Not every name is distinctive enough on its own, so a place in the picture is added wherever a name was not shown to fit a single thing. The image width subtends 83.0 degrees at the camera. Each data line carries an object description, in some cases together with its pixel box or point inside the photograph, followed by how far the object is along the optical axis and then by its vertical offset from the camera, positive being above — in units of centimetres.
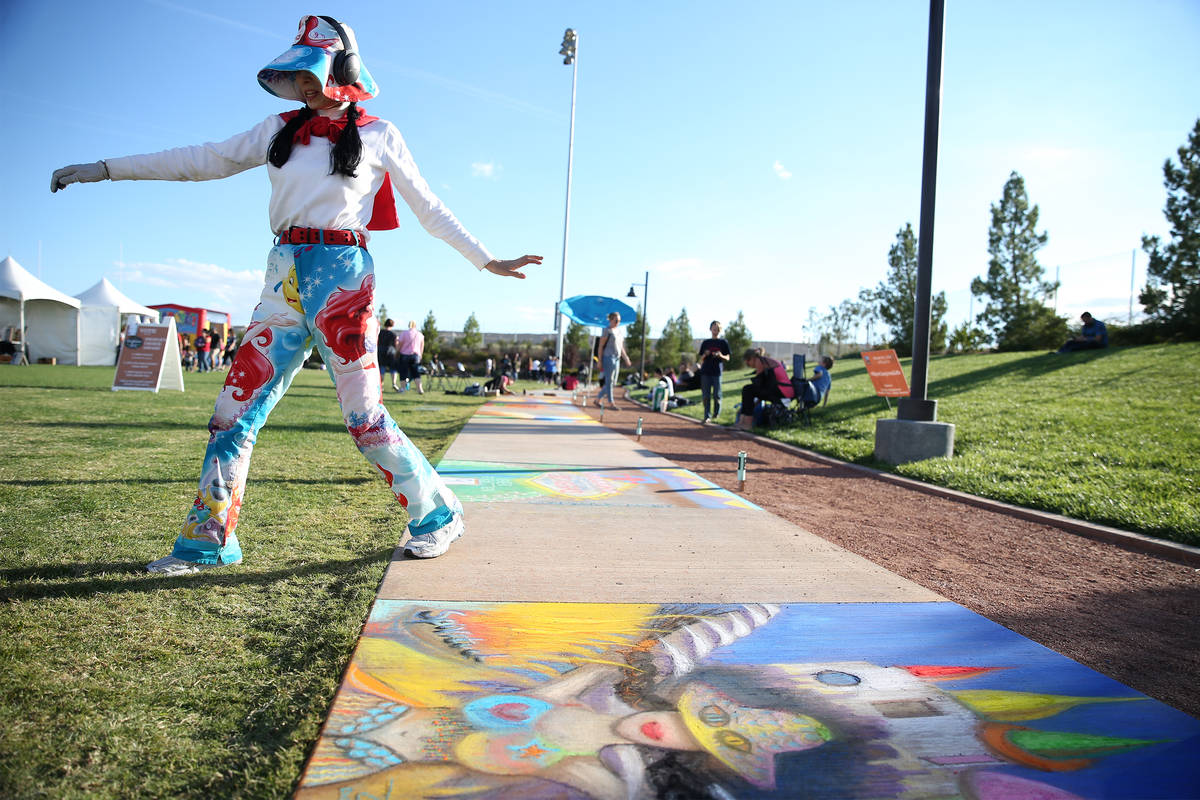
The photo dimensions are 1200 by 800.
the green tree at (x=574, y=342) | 4647 +301
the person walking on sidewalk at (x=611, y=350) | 1432 +65
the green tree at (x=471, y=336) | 6051 +343
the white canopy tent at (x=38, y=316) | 2552 +163
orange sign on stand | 995 +27
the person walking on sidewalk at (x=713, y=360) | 1286 +47
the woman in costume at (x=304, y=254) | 285 +48
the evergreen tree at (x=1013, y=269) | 3559 +695
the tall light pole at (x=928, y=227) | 765 +191
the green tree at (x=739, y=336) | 4635 +350
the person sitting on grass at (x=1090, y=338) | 1595 +148
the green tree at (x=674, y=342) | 4873 +313
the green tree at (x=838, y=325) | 5287 +533
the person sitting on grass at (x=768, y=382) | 1127 +10
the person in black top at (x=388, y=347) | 1544 +55
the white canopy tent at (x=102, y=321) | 2828 +160
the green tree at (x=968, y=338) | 3759 +324
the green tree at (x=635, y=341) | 4866 +296
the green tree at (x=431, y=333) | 5888 +353
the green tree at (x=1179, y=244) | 2323 +565
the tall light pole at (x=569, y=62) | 3197 +1532
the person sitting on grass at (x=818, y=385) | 1122 +7
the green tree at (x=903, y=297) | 4231 +637
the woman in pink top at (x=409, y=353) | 1603 +45
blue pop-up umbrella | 1797 +189
